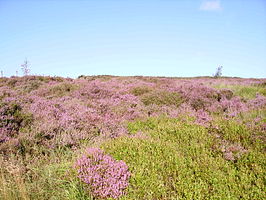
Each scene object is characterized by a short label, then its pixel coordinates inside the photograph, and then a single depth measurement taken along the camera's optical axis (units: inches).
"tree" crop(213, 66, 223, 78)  1759.6
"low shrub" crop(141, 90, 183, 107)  346.3
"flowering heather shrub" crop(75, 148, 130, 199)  123.9
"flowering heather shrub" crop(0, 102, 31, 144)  201.3
